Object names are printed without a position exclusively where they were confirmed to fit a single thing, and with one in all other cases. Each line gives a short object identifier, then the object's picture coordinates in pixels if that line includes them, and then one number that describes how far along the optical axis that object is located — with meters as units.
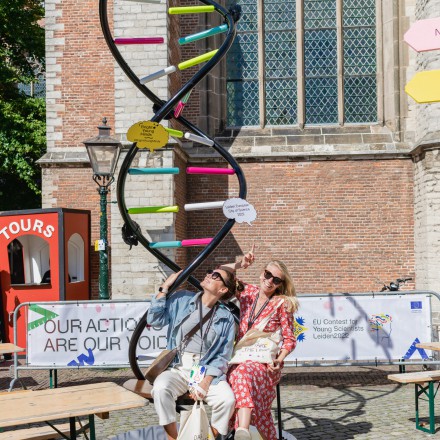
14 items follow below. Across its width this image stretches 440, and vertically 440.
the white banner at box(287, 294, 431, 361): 8.38
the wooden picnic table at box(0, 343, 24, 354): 7.88
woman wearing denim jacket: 4.86
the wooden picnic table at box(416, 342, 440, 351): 7.01
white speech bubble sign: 5.77
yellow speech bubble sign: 5.67
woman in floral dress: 4.95
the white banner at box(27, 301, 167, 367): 8.62
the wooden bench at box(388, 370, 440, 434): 6.33
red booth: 11.84
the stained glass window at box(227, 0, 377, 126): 14.56
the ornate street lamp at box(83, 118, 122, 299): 9.95
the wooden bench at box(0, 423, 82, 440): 4.87
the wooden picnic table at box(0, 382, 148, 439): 4.15
